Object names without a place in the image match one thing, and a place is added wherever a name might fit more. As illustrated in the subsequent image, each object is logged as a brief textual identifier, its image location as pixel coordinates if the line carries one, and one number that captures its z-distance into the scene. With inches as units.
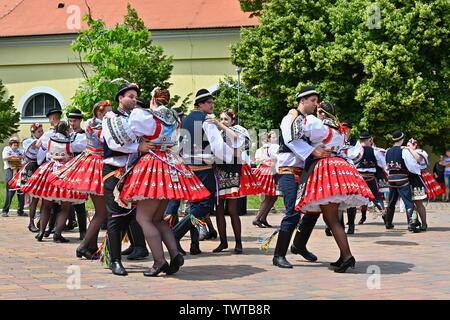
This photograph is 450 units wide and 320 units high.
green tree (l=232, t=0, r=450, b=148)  1053.8
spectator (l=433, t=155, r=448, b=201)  1019.9
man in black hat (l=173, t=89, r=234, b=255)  373.1
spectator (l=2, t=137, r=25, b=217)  701.3
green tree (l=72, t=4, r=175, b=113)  1103.3
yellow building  1433.3
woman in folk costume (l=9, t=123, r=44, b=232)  561.6
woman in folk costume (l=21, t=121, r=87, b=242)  436.1
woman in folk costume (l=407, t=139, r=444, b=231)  536.1
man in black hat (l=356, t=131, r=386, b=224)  561.6
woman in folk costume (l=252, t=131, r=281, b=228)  580.7
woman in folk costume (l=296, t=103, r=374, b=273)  317.1
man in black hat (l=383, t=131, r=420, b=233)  538.0
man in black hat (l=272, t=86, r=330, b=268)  327.6
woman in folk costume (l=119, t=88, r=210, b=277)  301.4
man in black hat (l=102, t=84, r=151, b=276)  307.7
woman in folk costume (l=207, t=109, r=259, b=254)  395.9
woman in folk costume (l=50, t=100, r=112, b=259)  364.8
